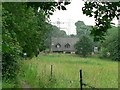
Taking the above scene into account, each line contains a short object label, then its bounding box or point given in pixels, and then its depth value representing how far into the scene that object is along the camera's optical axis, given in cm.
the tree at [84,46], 6252
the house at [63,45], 8025
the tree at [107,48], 5358
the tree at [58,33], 8806
